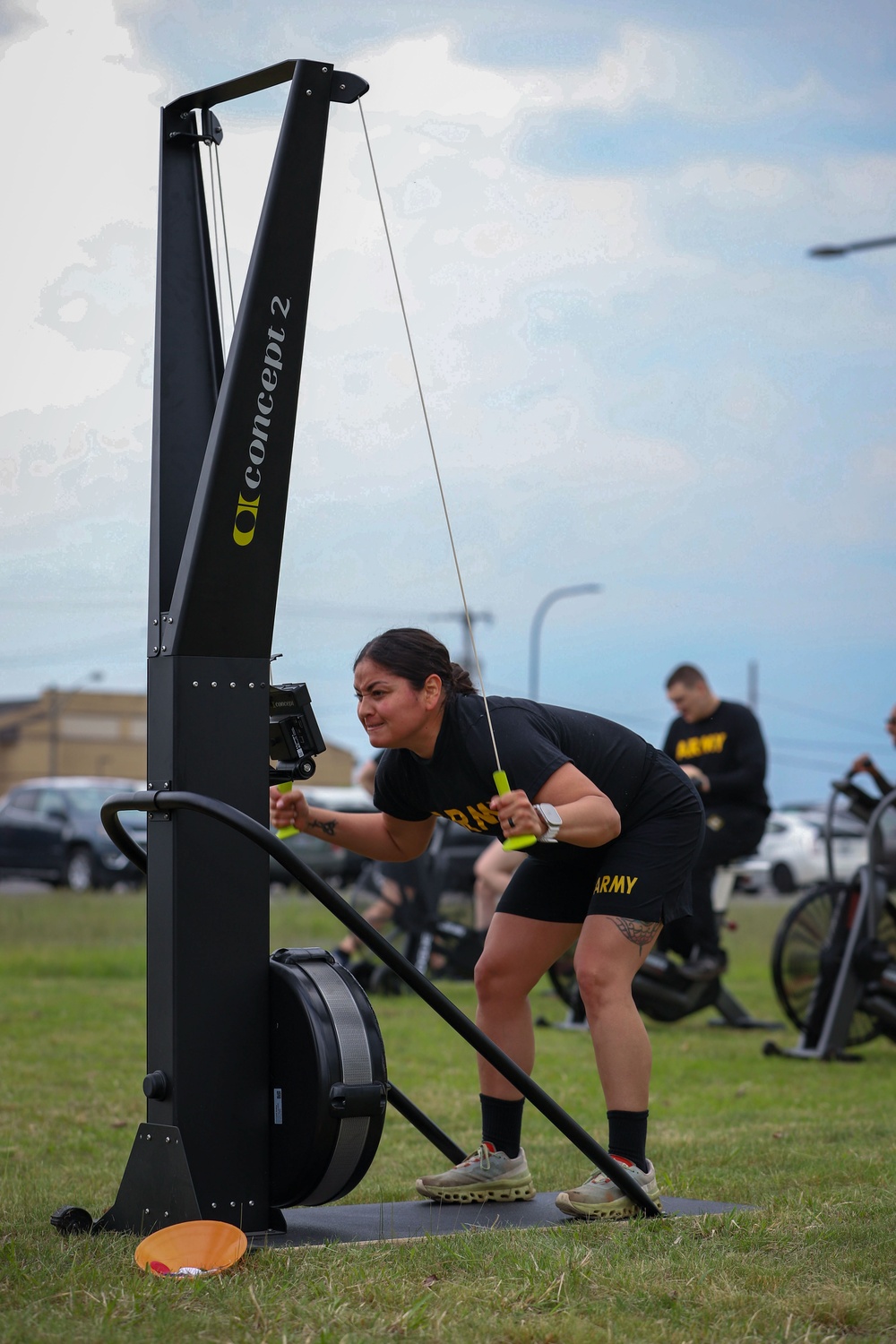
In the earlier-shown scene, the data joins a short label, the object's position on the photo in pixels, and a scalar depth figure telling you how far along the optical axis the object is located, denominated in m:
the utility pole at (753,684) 58.81
